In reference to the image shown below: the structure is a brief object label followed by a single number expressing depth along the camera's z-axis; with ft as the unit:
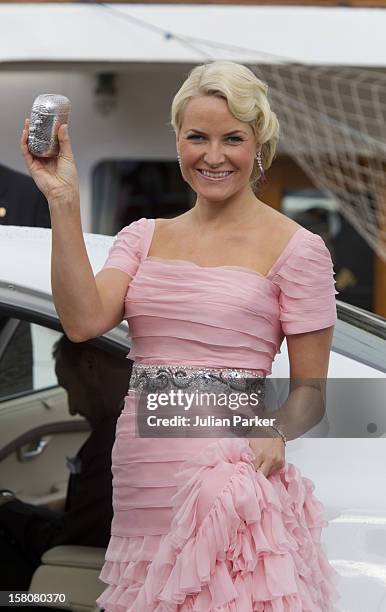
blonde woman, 9.83
